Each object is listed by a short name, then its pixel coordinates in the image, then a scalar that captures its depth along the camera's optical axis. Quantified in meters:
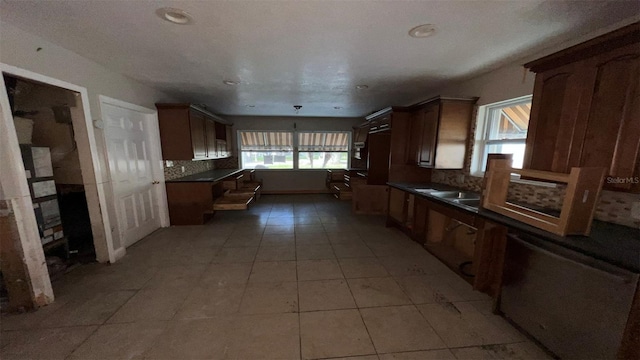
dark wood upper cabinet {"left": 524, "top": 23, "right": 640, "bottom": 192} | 1.34
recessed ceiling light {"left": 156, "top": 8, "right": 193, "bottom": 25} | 1.54
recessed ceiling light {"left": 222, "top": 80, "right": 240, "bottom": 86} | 3.18
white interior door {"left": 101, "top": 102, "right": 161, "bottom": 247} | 2.81
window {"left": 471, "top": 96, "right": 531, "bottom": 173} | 2.56
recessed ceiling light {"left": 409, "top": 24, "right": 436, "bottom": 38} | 1.72
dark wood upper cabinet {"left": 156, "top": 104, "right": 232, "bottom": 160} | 3.74
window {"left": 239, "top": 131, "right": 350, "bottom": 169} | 6.66
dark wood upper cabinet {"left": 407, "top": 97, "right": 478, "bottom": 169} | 3.09
